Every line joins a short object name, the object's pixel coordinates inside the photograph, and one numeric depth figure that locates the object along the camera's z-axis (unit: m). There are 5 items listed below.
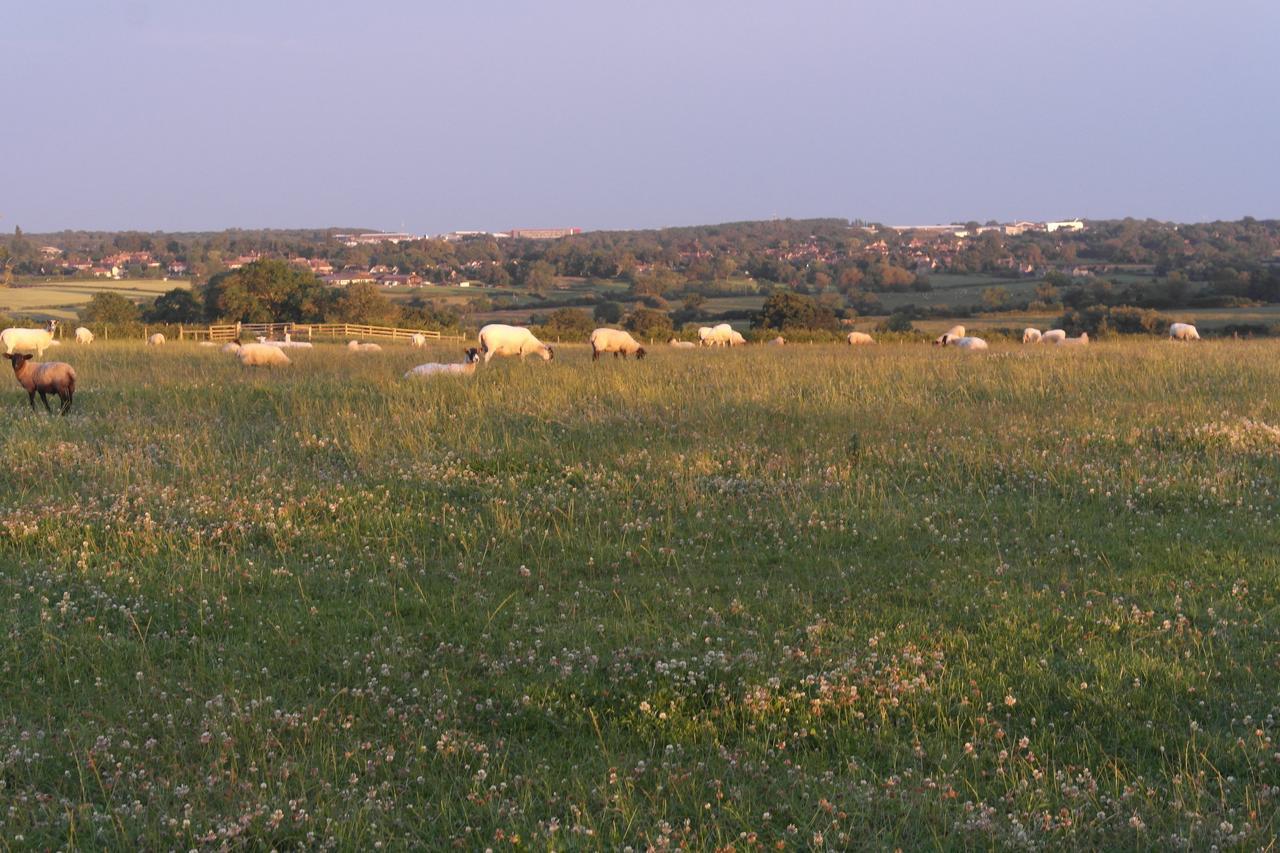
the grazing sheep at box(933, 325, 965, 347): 45.81
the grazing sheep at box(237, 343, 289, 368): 30.22
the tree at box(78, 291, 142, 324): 73.31
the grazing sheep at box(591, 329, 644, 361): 33.88
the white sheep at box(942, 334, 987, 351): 38.41
